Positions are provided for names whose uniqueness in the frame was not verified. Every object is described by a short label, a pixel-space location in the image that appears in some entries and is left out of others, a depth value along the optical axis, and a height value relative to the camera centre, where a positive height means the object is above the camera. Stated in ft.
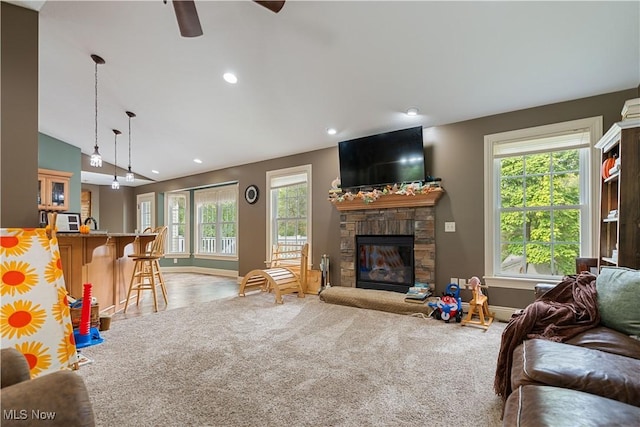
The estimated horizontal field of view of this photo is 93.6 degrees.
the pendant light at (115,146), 16.01 +4.55
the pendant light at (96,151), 11.25 +2.55
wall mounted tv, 13.02 +2.54
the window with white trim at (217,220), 22.80 -0.49
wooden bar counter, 10.96 -1.95
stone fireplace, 13.01 -0.58
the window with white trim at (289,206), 17.43 +0.46
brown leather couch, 3.18 -2.20
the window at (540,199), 10.43 +0.54
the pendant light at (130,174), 15.33 +2.06
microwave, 11.41 -0.34
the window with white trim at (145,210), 26.70 +0.39
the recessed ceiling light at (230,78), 11.27 +5.19
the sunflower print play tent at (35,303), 5.65 -1.73
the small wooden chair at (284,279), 14.47 -3.28
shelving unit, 7.42 +0.48
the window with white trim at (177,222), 25.48 -0.67
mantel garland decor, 12.73 +1.00
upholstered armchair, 2.35 -1.56
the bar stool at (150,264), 13.14 -2.37
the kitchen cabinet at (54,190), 17.43 +1.49
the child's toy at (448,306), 11.17 -3.50
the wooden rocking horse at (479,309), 10.68 -3.50
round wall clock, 19.62 +1.33
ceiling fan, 5.38 +3.70
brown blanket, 5.73 -2.17
